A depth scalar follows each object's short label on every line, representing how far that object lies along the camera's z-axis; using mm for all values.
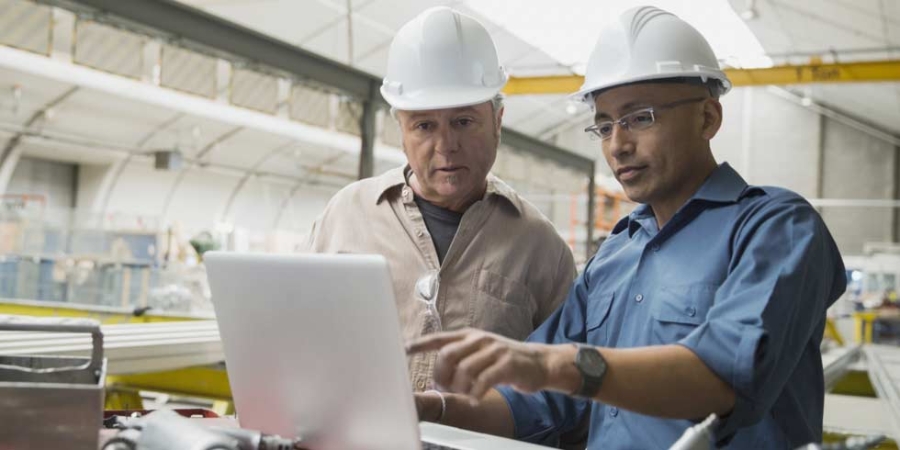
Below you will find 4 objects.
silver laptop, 1125
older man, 2059
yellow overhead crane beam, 10002
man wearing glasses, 1251
